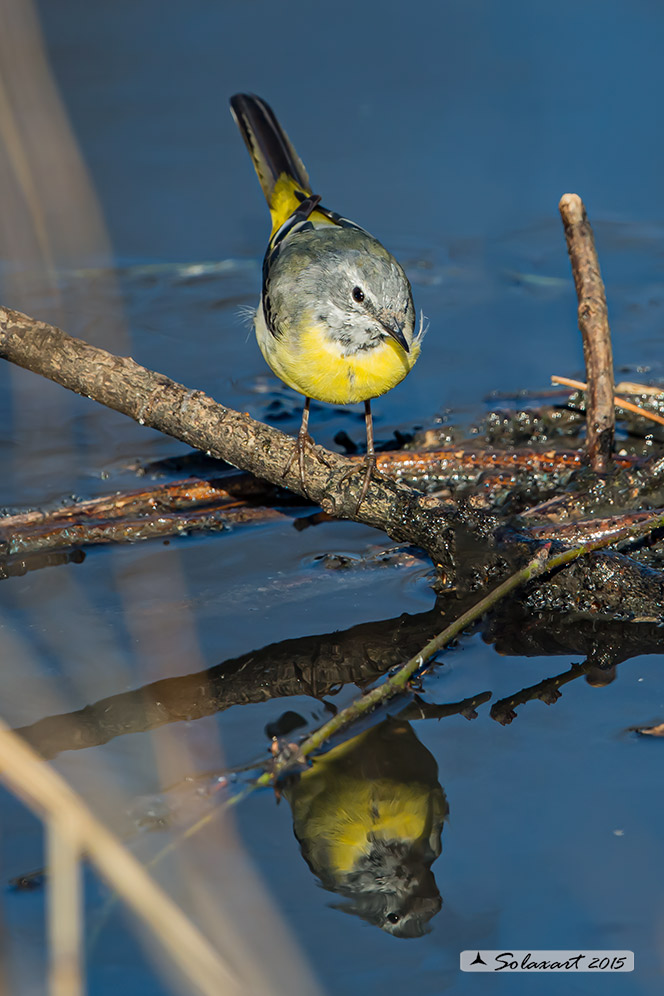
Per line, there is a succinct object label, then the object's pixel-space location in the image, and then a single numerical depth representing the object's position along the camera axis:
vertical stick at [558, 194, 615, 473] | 9.67
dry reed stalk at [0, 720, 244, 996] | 4.80
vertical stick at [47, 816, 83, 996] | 4.56
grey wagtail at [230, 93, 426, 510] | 8.84
